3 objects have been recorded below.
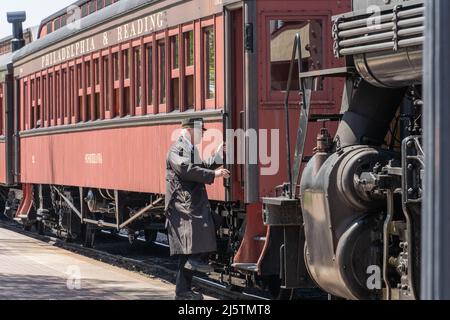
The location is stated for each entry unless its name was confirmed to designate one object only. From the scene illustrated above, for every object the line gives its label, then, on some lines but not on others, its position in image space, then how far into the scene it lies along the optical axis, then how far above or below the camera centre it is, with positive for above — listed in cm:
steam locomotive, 914 -8
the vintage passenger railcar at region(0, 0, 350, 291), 1373 +62
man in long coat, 1310 -39
